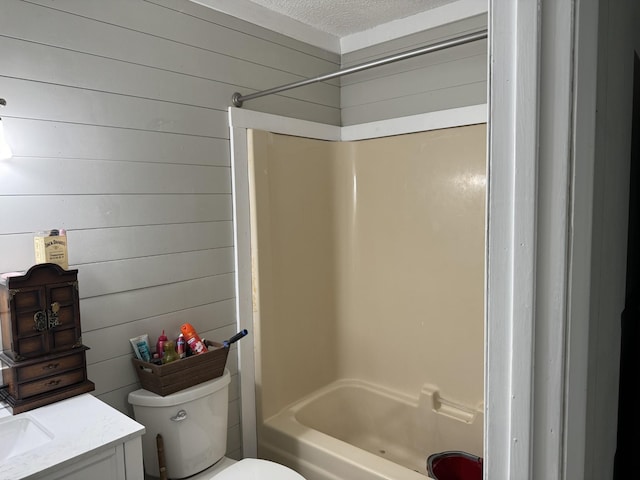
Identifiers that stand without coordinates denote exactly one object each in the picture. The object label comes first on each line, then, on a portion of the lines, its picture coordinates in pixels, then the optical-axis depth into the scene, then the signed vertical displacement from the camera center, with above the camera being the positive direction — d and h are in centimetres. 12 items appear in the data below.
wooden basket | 175 -61
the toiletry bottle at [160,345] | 186 -52
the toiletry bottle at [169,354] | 183 -55
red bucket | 203 -113
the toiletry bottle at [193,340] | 191 -52
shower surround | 229 -42
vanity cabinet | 119 -66
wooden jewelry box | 141 -38
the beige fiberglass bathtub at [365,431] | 197 -109
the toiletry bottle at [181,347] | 189 -54
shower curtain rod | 153 +56
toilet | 174 -85
